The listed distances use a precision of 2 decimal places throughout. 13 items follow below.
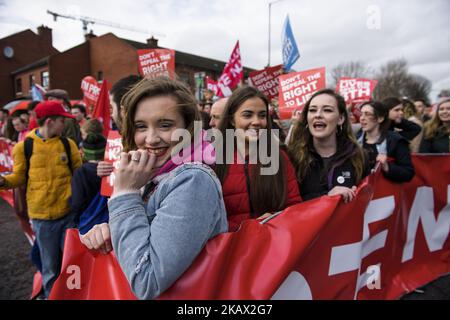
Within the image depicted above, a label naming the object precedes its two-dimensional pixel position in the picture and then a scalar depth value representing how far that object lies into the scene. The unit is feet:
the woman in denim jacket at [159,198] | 3.14
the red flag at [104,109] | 12.68
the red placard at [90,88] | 22.84
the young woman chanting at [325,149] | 7.80
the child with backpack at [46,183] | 9.74
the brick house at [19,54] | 107.34
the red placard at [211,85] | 29.58
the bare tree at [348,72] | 133.08
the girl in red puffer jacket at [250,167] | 6.01
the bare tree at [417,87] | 147.65
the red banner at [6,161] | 17.47
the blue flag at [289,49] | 20.26
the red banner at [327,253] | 3.93
